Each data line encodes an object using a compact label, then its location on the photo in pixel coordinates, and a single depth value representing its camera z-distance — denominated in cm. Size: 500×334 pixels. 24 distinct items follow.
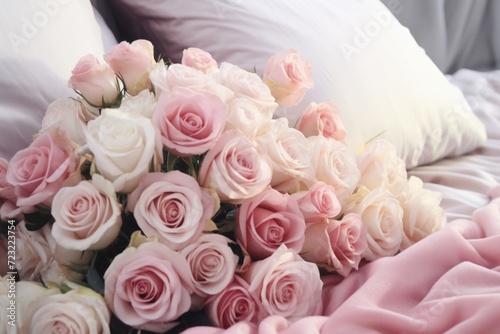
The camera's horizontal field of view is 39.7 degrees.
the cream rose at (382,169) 89
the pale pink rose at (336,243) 79
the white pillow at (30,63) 85
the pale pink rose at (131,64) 79
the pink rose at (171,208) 67
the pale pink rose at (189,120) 68
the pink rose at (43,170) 69
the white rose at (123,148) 66
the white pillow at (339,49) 112
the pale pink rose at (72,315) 63
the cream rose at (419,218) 91
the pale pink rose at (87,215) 66
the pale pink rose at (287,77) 86
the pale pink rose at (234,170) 69
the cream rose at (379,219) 85
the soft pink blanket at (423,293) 67
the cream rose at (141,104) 72
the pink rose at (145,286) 65
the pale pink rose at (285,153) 75
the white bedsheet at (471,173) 111
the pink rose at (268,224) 73
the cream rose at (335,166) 81
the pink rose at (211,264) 69
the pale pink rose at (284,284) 70
